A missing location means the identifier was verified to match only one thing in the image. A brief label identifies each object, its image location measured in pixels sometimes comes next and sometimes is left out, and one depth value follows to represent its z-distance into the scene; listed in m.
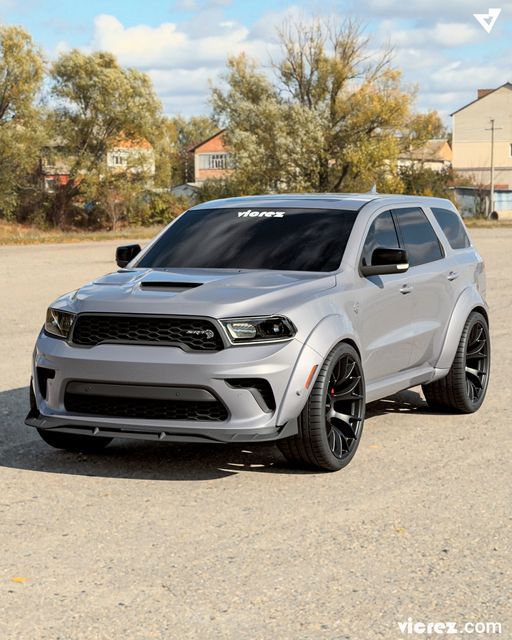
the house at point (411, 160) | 67.99
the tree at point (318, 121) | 63.12
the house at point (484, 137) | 108.31
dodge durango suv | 6.27
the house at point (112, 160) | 67.94
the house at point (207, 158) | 126.88
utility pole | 84.50
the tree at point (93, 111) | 67.69
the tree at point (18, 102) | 62.16
